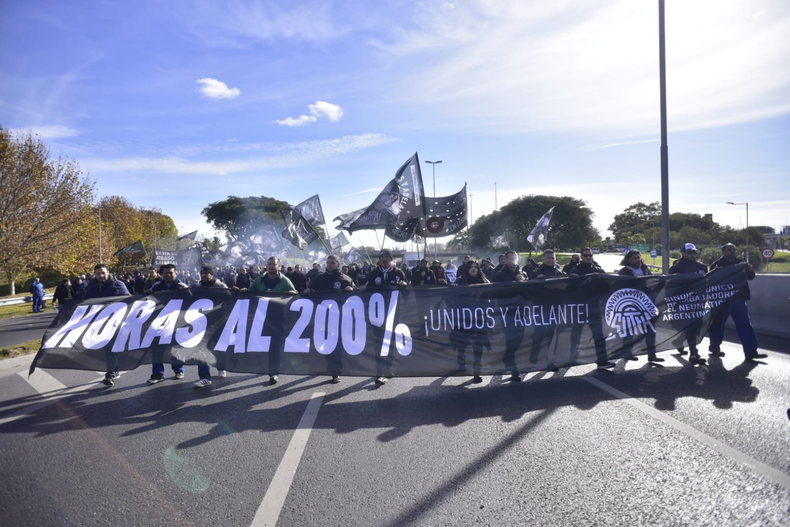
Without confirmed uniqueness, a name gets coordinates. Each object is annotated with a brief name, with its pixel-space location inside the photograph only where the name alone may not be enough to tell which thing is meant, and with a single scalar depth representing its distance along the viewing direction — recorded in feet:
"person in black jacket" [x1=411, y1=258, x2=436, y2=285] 39.86
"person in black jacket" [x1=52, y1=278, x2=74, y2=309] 41.97
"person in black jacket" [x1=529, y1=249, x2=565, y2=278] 28.43
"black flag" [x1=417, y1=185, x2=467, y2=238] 65.00
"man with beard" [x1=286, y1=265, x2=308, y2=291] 47.67
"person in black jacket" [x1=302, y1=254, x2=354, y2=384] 25.66
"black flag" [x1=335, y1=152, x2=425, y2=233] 55.06
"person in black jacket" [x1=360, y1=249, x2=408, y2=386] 28.58
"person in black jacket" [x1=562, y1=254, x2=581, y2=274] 36.75
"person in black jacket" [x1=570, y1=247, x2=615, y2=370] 21.39
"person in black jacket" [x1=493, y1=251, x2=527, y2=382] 20.41
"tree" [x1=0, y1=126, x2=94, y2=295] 77.30
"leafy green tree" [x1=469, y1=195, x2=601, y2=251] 238.07
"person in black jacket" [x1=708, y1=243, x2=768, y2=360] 22.82
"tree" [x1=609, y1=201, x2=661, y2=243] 339.57
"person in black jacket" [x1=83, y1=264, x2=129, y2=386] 23.70
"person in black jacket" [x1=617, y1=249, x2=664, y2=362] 26.23
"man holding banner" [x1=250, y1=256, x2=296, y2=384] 24.57
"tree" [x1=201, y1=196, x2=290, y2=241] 262.47
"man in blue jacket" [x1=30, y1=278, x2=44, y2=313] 72.23
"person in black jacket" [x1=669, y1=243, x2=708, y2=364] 26.18
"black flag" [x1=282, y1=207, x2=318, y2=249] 84.74
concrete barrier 30.07
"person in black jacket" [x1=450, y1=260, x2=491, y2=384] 20.13
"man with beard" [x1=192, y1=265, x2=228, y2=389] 23.41
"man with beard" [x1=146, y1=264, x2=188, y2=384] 22.52
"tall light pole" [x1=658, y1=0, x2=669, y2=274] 35.47
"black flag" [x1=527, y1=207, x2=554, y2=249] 74.28
